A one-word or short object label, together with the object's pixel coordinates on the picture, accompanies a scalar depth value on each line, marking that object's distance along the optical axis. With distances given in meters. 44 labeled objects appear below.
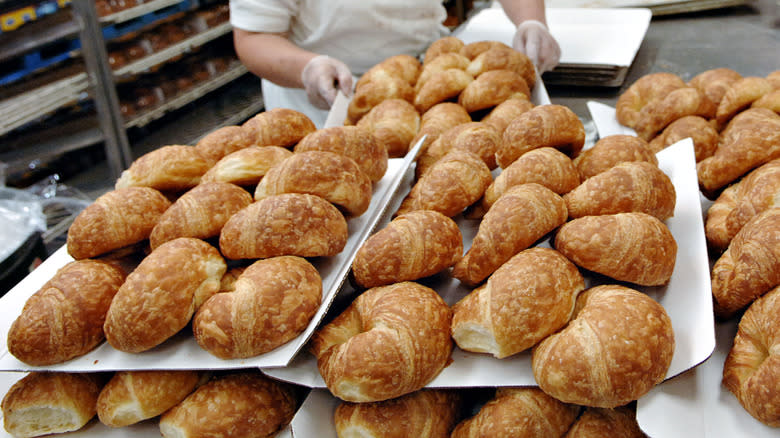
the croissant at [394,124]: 1.68
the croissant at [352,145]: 1.36
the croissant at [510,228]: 1.03
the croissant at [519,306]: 0.90
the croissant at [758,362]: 0.82
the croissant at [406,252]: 1.06
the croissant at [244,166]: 1.28
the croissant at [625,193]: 1.08
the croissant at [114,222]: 1.16
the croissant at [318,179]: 1.19
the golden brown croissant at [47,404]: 1.03
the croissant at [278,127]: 1.46
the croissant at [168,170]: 1.31
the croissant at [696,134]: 1.51
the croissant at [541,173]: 1.17
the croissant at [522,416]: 0.89
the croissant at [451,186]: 1.23
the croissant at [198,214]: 1.14
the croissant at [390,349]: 0.90
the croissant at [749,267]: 0.95
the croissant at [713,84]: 1.63
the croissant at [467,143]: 1.43
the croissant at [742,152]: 1.24
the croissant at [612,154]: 1.25
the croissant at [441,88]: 1.82
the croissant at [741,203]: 1.11
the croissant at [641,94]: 1.82
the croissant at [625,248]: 0.97
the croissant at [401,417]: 0.92
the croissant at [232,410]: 0.98
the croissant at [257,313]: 0.95
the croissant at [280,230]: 1.08
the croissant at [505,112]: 1.57
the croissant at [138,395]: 0.99
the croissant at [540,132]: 1.30
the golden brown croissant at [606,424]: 0.88
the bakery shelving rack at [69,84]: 3.46
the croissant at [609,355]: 0.83
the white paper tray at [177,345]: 0.97
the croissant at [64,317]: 0.99
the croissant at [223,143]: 1.43
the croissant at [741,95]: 1.53
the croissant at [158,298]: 0.97
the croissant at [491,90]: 1.74
